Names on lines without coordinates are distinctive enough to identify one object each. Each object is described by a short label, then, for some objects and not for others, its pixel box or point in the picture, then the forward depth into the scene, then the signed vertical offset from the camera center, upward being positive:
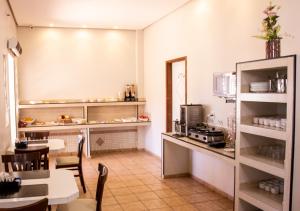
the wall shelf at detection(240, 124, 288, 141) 2.77 -0.36
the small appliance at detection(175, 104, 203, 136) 4.90 -0.36
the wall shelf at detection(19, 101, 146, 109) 6.93 -0.25
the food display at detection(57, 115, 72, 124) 7.12 -0.57
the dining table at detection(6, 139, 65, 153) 4.41 -0.74
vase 3.03 +0.42
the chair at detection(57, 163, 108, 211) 2.64 -1.03
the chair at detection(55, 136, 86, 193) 4.77 -1.05
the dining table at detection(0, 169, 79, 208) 2.31 -0.76
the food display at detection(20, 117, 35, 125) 6.88 -0.58
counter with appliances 5.16 -1.08
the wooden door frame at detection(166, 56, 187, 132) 6.36 -0.03
